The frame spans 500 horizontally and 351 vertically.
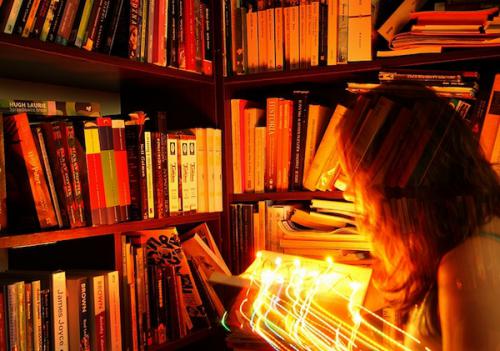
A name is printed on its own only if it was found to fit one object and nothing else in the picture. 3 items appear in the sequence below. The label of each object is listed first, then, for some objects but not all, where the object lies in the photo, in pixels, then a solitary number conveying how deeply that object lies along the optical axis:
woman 1.14
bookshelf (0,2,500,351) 1.54
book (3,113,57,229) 1.47
